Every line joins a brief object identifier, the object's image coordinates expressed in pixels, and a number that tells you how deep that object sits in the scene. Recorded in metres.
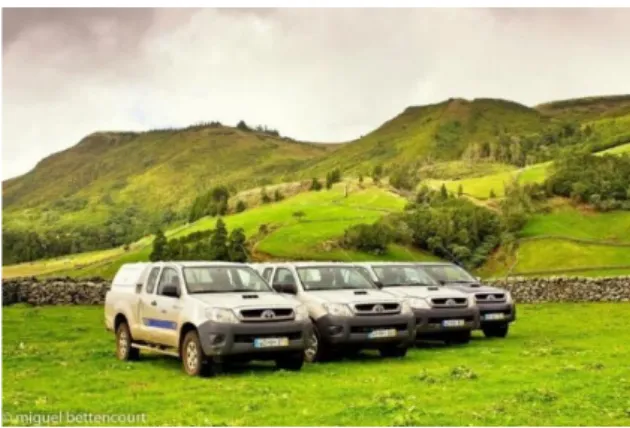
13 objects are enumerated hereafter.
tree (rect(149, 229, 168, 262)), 102.19
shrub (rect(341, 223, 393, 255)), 83.81
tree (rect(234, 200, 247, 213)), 138.93
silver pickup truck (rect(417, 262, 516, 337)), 22.16
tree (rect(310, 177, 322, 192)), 144.00
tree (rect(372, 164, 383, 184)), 145.25
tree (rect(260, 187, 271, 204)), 143.32
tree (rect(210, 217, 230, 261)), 90.12
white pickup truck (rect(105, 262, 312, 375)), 14.27
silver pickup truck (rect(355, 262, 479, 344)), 19.56
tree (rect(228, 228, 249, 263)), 89.81
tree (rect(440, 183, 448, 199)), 107.93
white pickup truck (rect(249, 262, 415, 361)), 16.47
